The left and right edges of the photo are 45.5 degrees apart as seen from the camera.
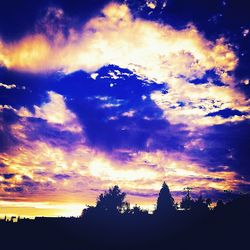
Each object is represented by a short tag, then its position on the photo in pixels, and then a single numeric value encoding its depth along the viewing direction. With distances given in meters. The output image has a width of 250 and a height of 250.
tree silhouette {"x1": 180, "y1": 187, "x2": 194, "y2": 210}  96.75
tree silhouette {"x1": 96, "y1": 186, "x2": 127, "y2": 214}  88.07
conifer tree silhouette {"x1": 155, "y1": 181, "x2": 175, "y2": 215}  78.75
